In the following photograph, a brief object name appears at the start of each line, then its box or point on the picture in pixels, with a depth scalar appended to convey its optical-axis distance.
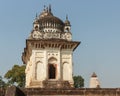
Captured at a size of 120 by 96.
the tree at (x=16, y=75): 39.53
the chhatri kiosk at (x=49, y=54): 26.77
